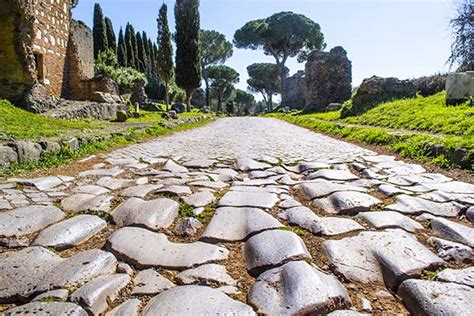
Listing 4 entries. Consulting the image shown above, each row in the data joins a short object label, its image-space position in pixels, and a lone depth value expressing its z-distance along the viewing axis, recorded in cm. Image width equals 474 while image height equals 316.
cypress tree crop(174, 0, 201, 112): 2245
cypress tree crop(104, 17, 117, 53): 3089
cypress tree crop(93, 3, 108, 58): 2873
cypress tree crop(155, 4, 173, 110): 1911
